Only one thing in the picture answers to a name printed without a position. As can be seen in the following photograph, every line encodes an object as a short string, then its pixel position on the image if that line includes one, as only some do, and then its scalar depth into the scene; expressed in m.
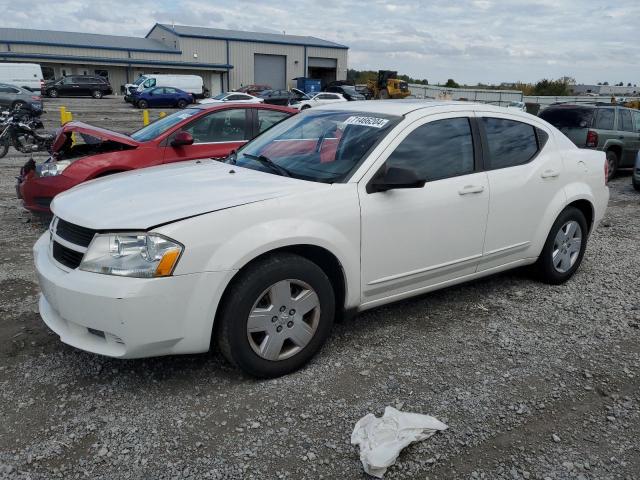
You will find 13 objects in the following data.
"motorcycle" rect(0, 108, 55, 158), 12.46
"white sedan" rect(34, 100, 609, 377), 2.86
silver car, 24.55
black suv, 38.97
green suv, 10.84
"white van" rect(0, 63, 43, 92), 34.56
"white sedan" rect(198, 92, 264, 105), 32.00
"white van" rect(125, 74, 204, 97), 39.19
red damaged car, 6.19
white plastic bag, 2.54
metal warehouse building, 49.53
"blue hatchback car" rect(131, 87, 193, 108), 35.47
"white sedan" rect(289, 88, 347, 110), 34.38
